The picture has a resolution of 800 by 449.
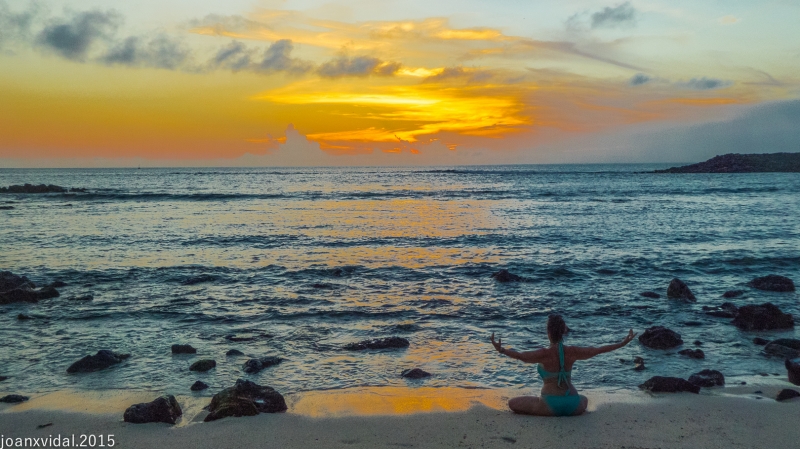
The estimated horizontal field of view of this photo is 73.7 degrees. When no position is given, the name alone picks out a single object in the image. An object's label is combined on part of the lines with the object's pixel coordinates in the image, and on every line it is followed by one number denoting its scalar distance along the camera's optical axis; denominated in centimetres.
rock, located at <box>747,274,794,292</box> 1555
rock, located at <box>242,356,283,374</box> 924
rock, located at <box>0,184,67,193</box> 6512
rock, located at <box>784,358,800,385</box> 823
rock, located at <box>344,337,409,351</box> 1045
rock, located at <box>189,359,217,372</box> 925
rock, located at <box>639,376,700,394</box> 791
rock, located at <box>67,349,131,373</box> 918
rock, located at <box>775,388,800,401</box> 749
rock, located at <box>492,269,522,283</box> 1695
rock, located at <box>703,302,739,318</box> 1270
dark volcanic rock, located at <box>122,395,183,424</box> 688
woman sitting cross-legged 693
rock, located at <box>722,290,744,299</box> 1497
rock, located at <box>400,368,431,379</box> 886
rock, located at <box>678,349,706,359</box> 980
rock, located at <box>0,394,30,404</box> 774
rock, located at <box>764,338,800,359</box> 964
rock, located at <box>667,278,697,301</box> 1440
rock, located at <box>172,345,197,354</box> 1019
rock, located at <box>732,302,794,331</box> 1152
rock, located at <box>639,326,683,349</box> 1042
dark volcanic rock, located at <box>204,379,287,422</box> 703
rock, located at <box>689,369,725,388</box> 821
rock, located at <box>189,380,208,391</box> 834
